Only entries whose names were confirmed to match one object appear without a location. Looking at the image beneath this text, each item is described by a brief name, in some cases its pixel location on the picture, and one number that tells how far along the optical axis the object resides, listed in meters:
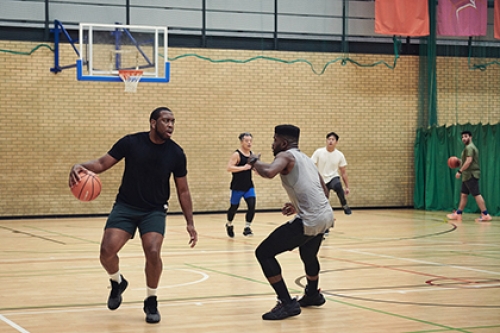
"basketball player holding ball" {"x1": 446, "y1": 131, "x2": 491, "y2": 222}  17.91
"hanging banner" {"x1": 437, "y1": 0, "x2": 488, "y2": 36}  21.11
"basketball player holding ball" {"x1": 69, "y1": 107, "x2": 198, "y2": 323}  6.69
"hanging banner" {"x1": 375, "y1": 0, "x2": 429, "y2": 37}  21.41
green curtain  20.02
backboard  17.41
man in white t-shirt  14.95
